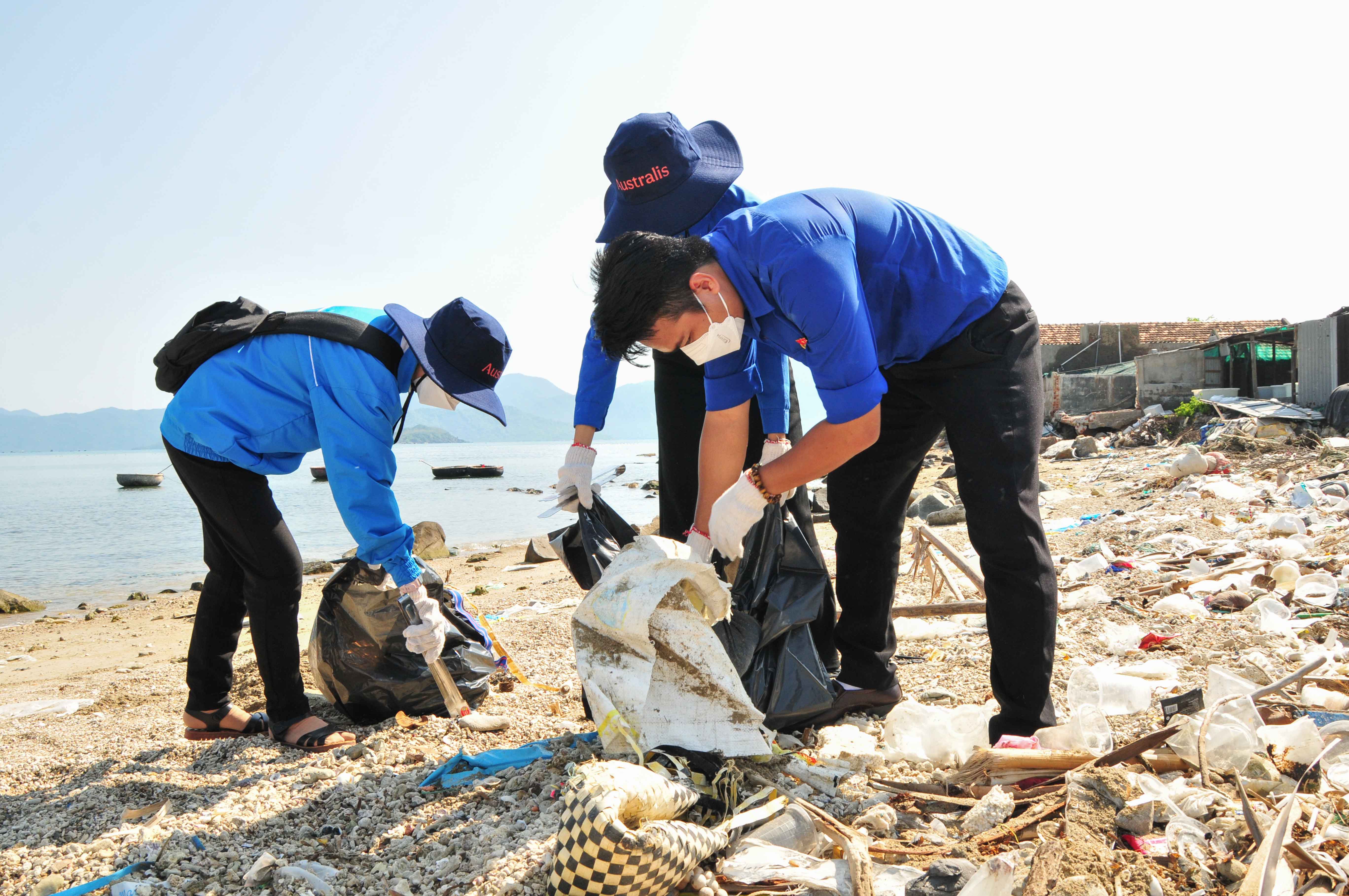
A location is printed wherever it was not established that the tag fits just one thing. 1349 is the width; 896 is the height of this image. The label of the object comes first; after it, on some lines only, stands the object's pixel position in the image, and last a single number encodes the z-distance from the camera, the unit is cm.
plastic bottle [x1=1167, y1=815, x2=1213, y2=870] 138
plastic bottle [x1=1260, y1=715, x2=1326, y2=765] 168
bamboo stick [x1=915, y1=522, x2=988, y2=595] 344
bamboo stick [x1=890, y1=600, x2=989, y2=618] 304
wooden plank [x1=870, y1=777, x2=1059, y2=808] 167
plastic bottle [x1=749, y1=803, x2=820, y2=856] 158
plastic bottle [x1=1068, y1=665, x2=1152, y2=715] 215
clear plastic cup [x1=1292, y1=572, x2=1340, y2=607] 302
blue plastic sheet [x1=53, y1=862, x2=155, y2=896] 165
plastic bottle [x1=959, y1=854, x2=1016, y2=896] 125
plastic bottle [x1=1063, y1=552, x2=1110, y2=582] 398
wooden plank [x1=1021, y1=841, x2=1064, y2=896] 125
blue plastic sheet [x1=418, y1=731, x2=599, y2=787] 214
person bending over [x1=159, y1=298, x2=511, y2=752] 240
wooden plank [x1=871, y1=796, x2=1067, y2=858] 150
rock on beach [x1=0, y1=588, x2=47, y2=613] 802
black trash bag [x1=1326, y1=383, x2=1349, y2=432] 1095
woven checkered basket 133
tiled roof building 2258
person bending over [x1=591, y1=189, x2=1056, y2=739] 173
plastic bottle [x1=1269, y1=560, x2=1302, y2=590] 331
